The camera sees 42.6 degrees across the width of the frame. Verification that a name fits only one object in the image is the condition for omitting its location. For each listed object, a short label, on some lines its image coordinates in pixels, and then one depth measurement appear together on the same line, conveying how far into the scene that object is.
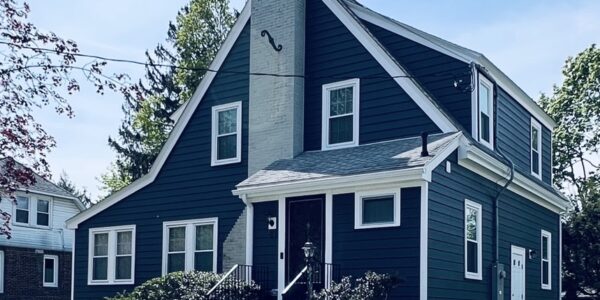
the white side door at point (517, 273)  17.30
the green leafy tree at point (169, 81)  33.00
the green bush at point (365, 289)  12.88
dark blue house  13.93
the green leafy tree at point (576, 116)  32.81
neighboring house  30.66
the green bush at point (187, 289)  14.80
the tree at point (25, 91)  9.63
